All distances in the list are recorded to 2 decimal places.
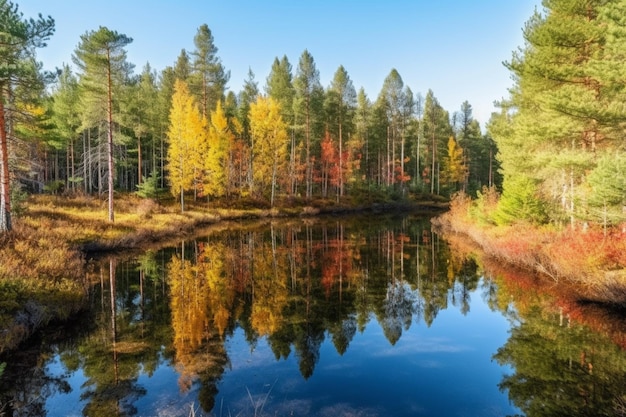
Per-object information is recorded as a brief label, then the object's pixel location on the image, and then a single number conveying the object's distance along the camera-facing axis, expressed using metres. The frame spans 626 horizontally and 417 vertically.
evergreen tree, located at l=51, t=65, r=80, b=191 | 40.78
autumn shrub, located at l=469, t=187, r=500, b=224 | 27.81
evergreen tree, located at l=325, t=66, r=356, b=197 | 52.25
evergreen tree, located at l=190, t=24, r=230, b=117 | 45.50
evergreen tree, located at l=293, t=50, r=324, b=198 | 48.12
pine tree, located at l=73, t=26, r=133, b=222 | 24.67
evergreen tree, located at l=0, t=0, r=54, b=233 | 14.48
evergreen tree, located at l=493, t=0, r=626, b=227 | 14.21
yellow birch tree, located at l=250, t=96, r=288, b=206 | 45.94
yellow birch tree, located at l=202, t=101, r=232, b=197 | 40.94
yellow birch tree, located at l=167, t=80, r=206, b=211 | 38.00
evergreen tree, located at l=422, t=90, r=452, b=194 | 67.00
